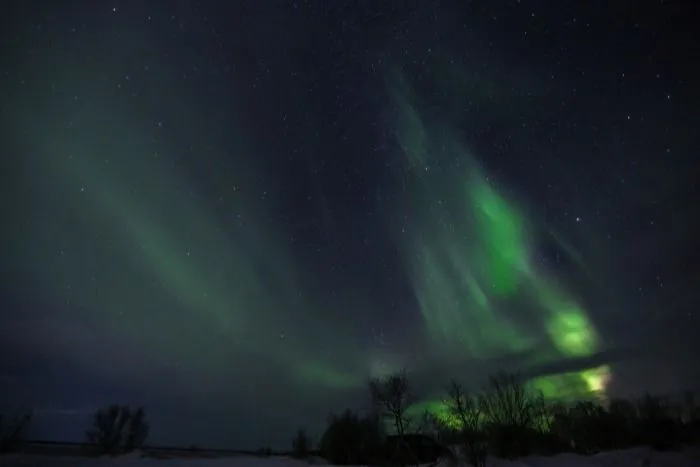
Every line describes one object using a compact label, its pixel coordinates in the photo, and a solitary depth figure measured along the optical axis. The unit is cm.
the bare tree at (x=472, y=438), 2920
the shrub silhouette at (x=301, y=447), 5150
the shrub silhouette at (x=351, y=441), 4106
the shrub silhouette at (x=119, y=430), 5552
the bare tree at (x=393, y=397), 4624
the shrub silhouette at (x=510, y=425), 4066
